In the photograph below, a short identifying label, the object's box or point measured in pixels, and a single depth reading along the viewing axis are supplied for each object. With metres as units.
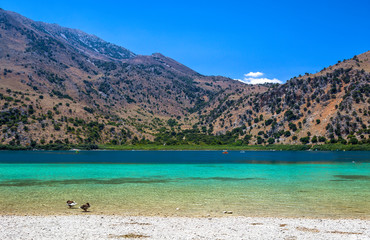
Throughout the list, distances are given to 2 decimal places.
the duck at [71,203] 27.39
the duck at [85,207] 26.09
